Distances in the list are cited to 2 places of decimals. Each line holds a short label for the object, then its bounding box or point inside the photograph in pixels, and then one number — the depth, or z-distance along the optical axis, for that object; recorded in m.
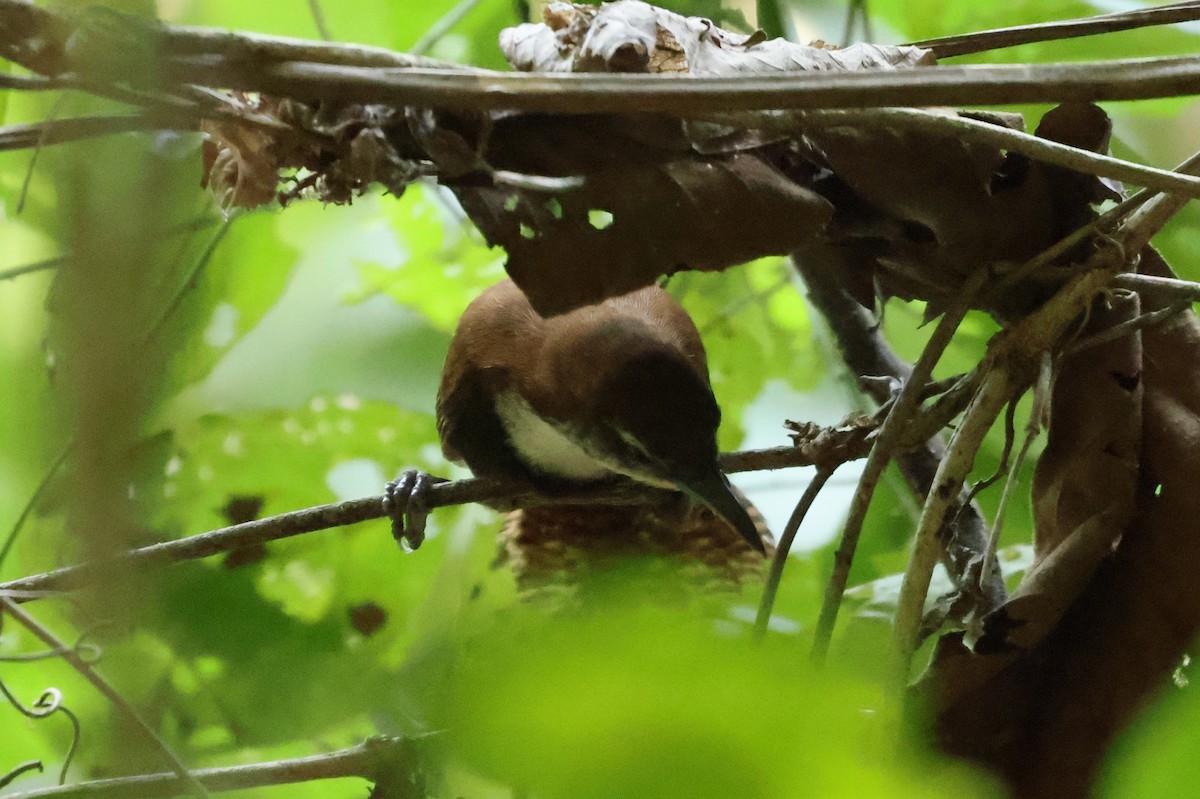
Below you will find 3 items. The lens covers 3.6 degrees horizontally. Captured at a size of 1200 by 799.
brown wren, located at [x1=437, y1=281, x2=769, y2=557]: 2.93
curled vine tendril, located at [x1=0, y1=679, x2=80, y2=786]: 2.90
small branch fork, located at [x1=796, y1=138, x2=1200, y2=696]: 2.89
